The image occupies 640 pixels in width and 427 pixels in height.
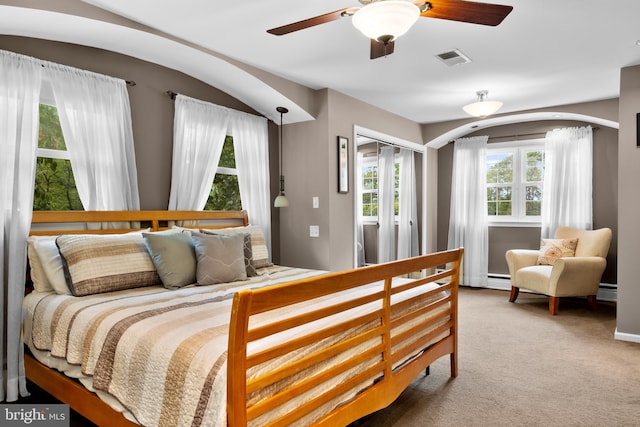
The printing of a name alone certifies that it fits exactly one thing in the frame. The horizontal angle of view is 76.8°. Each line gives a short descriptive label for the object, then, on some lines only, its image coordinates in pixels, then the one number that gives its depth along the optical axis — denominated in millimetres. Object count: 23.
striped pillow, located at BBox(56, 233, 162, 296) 2363
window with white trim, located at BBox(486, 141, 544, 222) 5688
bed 1377
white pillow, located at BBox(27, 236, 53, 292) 2475
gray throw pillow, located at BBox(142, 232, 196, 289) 2615
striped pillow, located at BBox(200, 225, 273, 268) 3363
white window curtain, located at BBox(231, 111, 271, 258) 4012
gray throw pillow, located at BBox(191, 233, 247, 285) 2721
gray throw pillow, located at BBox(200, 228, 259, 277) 3075
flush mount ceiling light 3979
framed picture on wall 4168
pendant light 4055
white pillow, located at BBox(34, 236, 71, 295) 2391
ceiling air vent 3257
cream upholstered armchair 4352
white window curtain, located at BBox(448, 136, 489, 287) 5887
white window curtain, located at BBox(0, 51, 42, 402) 2428
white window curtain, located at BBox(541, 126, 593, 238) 5121
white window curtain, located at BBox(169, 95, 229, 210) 3467
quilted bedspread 1423
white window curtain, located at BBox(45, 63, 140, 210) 2822
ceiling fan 1774
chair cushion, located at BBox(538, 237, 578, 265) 4848
